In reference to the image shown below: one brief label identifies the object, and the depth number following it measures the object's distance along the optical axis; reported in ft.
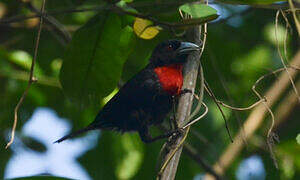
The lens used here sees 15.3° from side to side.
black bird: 25.43
